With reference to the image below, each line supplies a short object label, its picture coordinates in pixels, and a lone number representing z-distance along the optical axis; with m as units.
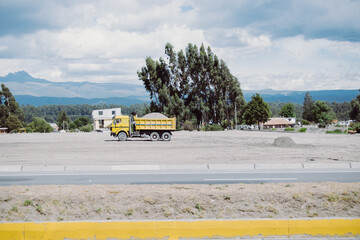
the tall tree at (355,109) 129.57
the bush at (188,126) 57.84
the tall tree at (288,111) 158.12
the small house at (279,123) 138.46
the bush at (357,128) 48.74
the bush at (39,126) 102.27
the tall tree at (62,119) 162.12
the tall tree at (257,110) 78.56
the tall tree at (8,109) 81.32
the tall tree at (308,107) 150.12
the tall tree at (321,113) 123.38
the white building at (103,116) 125.62
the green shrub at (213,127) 57.88
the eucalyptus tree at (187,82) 58.16
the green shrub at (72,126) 161.90
